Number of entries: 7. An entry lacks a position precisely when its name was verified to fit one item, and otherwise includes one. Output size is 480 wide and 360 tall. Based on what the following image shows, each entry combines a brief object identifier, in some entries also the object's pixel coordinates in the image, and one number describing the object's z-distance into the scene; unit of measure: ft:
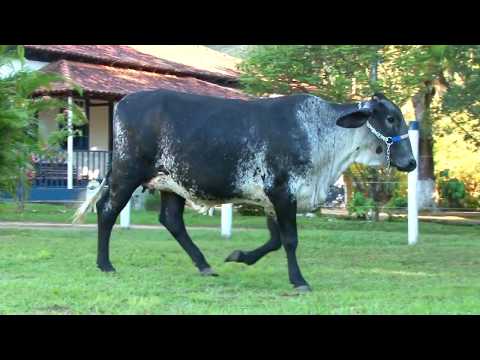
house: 71.10
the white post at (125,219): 47.57
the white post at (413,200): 39.96
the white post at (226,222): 43.04
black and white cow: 25.29
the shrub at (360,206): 59.21
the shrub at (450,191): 68.90
